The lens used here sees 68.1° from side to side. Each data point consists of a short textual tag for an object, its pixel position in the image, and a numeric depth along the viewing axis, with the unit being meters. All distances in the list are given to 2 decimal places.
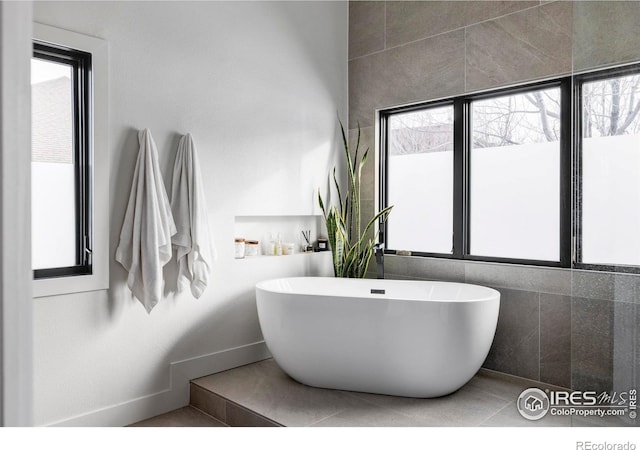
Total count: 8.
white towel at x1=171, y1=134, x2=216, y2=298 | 2.84
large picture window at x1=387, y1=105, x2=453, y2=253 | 3.58
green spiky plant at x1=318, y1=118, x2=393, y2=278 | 3.78
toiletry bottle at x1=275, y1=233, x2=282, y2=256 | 3.62
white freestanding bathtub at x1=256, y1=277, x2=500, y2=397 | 2.60
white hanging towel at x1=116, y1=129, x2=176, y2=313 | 2.59
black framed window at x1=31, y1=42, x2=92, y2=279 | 2.42
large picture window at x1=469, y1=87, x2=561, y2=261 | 3.05
